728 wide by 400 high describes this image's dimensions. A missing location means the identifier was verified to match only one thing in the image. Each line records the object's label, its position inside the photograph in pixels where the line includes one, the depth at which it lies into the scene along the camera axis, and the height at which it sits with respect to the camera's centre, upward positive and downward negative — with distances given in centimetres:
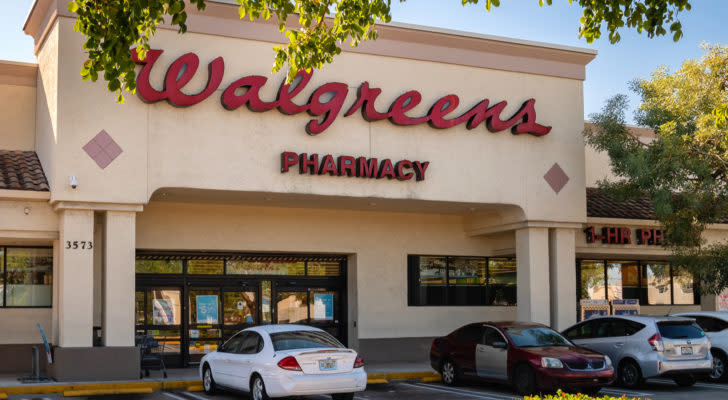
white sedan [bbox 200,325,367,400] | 1417 -168
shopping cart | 1866 -194
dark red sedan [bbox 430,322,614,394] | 1577 -186
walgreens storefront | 1794 +169
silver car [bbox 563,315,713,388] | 1714 -177
